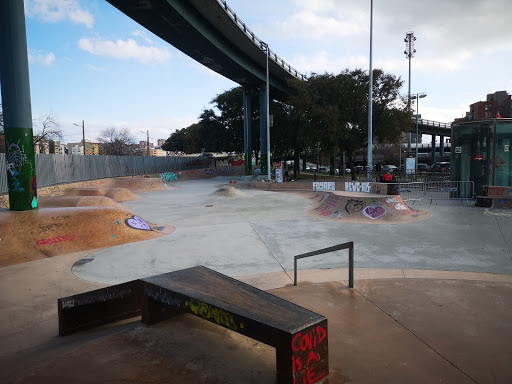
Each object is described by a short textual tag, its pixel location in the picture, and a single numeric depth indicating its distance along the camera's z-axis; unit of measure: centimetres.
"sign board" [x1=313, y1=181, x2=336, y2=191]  2383
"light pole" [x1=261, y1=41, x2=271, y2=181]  3188
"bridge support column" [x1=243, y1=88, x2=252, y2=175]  4588
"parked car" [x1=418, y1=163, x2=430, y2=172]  6239
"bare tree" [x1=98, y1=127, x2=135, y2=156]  7325
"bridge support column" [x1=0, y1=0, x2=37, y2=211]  1061
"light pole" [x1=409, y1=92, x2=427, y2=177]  4494
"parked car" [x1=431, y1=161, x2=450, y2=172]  5630
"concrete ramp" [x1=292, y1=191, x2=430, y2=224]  1379
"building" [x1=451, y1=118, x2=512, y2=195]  1809
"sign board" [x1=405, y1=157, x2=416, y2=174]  2920
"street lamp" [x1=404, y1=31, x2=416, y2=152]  3934
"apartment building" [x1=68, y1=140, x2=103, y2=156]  18440
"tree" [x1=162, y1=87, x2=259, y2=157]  5331
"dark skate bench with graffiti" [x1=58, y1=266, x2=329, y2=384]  315
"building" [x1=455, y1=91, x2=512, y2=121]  9944
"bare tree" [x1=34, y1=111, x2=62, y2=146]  4156
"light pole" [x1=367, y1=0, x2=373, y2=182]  2248
